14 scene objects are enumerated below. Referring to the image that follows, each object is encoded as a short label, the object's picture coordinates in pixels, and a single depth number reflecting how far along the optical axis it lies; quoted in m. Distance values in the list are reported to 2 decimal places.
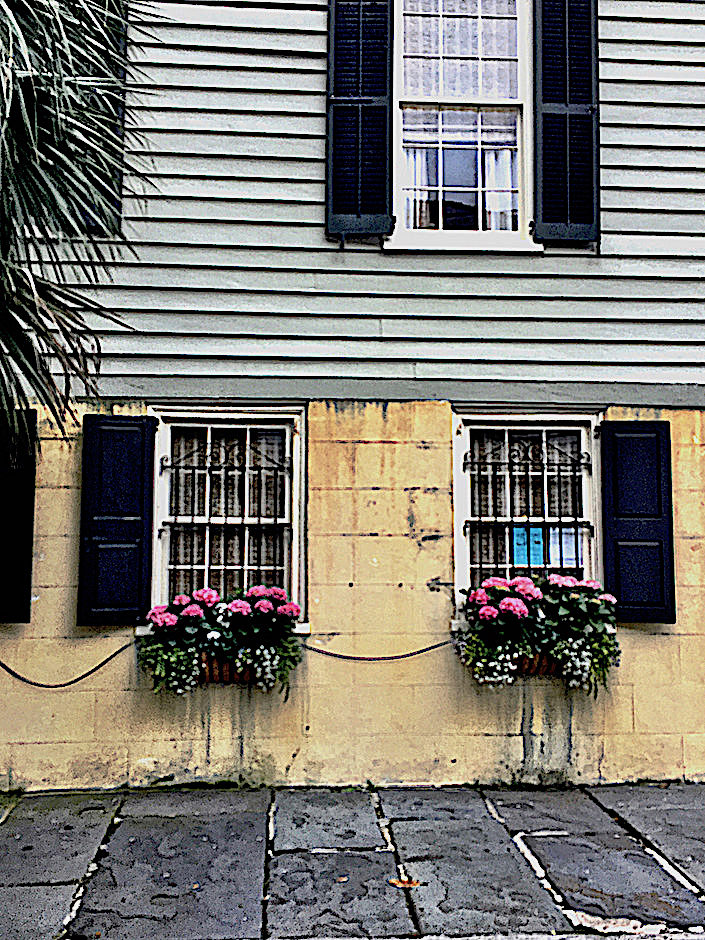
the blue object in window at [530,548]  6.11
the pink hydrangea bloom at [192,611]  5.63
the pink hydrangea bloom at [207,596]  5.72
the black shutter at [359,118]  6.11
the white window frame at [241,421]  5.96
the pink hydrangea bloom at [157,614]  5.64
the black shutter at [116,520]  5.73
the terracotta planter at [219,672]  5.67
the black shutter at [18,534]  5.71
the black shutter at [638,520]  5.95
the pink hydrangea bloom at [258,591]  5.77
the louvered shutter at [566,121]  6.18
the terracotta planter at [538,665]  5.77
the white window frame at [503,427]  6.08
